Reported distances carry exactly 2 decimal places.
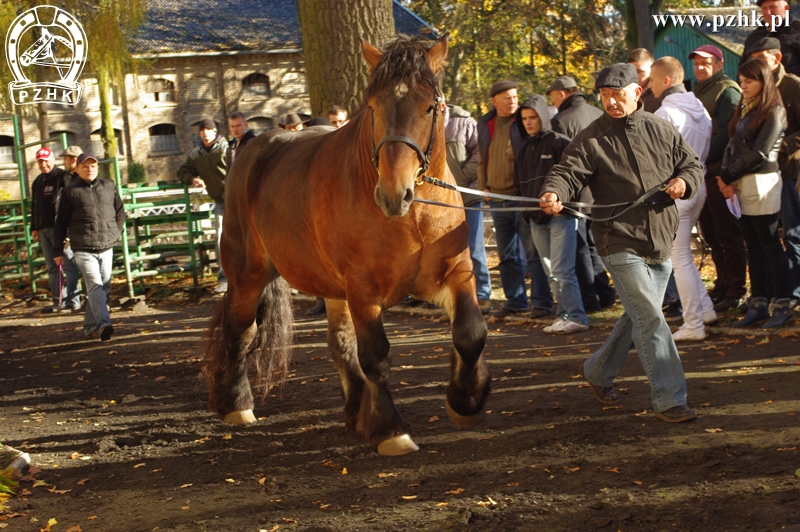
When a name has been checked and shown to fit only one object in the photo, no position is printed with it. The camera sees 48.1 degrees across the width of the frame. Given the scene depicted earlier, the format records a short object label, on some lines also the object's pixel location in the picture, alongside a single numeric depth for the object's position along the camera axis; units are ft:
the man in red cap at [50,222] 44.55
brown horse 15.79
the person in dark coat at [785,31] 29.01
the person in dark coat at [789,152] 25.22
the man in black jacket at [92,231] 35.86
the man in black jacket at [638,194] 17.57
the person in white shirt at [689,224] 25.00
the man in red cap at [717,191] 27.04
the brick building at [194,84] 144.05
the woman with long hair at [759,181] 24.09
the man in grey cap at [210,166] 41.42
